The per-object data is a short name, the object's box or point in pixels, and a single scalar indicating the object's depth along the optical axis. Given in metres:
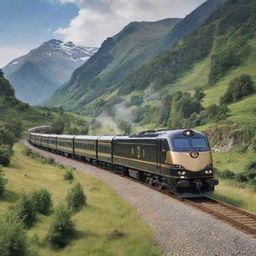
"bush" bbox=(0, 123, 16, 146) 59.99
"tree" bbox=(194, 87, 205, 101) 157.55
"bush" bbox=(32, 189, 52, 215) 21.66
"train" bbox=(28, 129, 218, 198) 21.62
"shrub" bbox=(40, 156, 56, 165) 51.65
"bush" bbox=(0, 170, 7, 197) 24.22
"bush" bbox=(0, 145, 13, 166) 38.43
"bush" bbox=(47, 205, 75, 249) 16.44
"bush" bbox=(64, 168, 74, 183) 35.22
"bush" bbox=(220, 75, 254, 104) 124.69
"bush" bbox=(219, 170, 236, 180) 45.00
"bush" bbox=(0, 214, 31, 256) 13.48
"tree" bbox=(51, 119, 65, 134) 134.88
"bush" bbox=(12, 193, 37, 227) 19.86
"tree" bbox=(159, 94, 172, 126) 156.77
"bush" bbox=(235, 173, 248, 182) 43.45
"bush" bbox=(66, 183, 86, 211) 22.95
